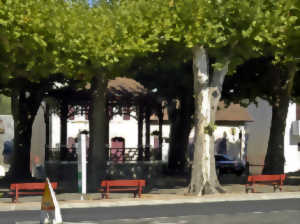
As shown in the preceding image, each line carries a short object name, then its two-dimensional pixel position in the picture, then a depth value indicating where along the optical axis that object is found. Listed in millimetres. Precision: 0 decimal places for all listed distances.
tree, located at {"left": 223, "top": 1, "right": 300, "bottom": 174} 35094
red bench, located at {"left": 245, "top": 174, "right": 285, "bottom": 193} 29078
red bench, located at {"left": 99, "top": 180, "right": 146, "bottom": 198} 26656
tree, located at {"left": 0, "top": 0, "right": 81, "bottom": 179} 23734
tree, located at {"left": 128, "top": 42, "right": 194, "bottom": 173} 29031
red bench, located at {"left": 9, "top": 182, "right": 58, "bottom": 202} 24973
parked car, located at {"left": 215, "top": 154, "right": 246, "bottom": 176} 50094
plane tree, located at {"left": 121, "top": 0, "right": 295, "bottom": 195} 24719
